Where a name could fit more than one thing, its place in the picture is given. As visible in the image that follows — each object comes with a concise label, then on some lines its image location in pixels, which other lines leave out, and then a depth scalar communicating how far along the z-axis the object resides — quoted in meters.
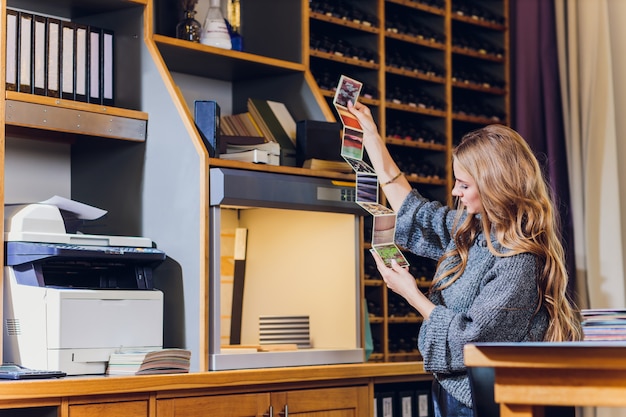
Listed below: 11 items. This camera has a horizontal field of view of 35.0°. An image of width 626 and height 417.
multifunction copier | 2.89
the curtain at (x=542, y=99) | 4.67
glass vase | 3.66
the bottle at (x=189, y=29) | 3.64
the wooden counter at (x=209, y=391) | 2.63
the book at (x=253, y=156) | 3.35
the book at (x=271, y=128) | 3.61
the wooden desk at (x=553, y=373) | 1.65
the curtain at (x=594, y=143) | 4.57
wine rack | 4.18
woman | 2.62
